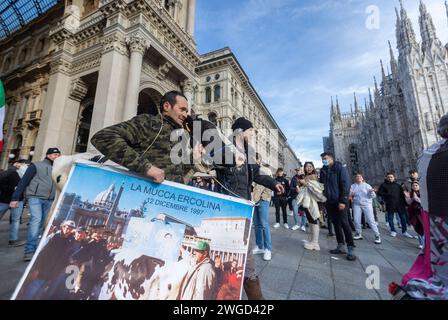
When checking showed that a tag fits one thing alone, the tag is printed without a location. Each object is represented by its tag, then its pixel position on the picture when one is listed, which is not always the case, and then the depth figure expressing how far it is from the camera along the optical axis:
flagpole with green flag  5.23
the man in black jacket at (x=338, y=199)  4.36
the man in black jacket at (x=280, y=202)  8.25
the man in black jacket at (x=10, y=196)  4.95
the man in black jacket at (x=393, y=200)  7.16
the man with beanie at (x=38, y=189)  4.35
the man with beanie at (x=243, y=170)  2.57
